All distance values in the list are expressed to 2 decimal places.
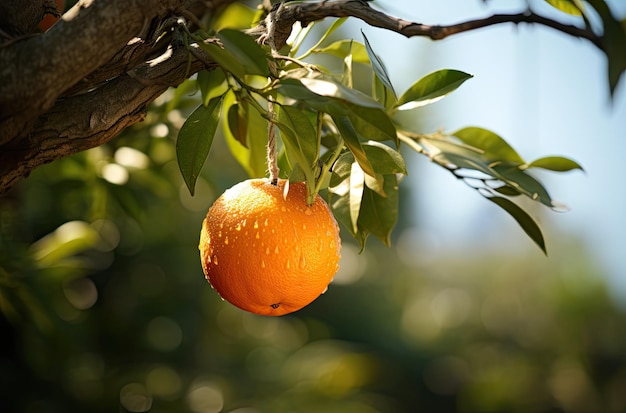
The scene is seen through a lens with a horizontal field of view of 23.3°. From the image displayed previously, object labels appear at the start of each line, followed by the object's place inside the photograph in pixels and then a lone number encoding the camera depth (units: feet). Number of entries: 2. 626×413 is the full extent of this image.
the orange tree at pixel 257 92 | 2.21
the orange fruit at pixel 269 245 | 2.52
